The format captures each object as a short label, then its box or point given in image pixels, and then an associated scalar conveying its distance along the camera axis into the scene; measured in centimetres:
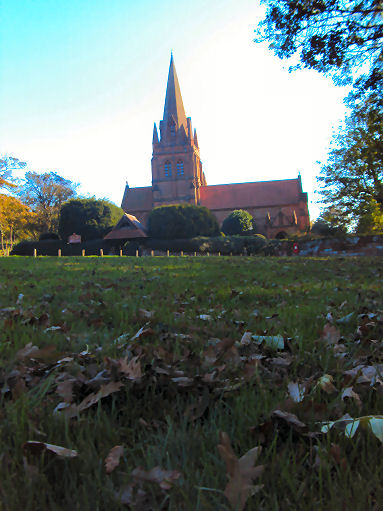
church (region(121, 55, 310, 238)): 5834
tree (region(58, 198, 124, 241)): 4175
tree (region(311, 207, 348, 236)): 3092
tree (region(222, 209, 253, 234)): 4578
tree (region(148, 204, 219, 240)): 3859
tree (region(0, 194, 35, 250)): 3888
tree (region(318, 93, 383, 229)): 2706
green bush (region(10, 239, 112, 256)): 3944
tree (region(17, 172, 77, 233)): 5302
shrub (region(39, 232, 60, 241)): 4297
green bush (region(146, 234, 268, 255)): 3359
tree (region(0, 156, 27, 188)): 4100
